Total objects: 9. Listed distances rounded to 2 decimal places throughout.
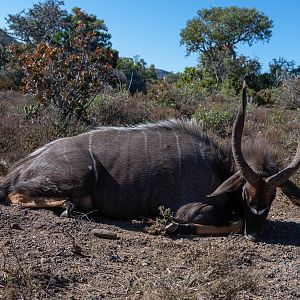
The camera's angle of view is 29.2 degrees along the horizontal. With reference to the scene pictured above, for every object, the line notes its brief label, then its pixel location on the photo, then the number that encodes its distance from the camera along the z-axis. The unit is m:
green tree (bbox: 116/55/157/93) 20.98
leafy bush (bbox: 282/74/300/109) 17.14
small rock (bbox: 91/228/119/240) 4.62
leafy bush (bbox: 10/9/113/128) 8.58
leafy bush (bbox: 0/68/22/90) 16.86
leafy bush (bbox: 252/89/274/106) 20.71
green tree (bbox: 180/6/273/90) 36.50
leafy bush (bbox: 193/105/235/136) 9.59
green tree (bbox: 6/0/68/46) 26.85
